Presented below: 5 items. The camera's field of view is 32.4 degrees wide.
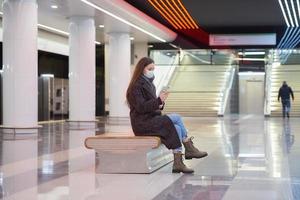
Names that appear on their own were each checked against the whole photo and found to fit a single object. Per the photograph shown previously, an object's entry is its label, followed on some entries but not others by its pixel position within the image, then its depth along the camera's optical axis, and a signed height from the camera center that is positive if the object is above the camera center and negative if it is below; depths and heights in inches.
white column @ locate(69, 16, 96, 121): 728.3 +45.2
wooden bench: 268.1 -28.1
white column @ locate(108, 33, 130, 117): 898.7 +48.5
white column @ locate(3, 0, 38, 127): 543.8 +40.2
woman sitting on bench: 269.6 -8.2
